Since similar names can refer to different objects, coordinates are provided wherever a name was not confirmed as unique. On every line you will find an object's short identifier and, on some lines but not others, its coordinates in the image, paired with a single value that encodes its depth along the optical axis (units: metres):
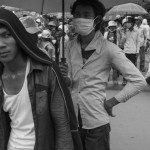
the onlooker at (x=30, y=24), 5.11
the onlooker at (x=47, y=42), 7.62
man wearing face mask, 2.77
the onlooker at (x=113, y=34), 9.88
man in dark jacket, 1.86
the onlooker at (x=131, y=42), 10.18
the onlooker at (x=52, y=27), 11.05
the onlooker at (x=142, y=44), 12.00
